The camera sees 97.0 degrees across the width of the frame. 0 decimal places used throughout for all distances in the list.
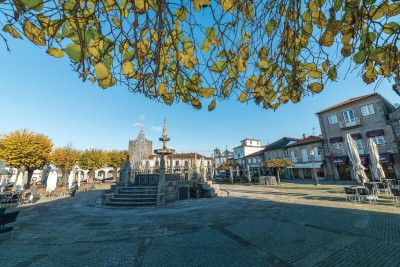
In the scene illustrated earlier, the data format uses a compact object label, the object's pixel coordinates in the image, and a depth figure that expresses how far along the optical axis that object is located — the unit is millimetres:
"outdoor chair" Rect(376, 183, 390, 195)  11785
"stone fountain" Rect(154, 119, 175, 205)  12352
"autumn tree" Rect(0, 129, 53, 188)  21156
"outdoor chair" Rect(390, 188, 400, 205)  9250
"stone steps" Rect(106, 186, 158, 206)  12586
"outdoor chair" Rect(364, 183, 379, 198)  11452
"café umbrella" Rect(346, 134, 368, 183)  12682
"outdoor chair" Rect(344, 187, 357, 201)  10516
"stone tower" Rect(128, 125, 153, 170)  33700
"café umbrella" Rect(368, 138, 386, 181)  13762
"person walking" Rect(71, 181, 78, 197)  18438
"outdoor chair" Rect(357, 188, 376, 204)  10067
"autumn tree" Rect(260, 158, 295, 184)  24859
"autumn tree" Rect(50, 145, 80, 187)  29938
